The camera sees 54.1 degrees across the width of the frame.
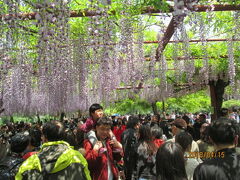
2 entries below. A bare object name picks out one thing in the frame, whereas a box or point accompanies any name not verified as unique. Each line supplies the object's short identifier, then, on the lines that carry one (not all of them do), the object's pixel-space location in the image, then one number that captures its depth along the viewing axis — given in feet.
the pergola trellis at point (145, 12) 10.87
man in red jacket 8.41
